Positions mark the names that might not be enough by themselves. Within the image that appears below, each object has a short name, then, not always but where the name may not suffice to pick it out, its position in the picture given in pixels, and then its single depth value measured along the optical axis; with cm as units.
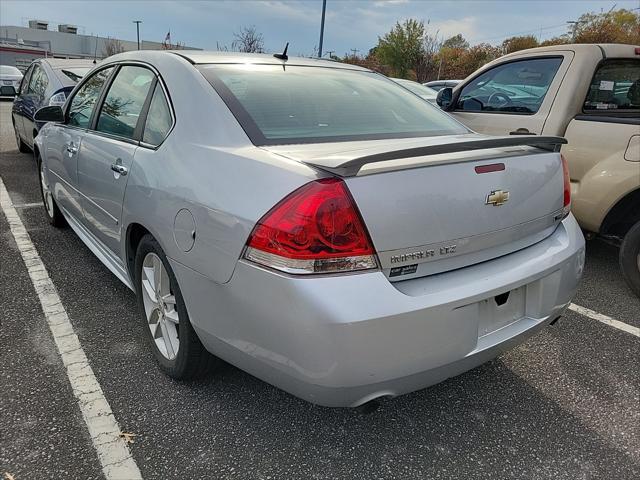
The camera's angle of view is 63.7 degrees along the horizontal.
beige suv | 367
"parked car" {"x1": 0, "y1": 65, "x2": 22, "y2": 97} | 1947
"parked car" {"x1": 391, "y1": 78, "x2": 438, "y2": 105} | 796
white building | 6744
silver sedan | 171
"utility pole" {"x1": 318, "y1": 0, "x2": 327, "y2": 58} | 1902
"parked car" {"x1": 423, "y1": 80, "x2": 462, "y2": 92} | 1155
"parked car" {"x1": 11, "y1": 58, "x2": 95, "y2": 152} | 683
